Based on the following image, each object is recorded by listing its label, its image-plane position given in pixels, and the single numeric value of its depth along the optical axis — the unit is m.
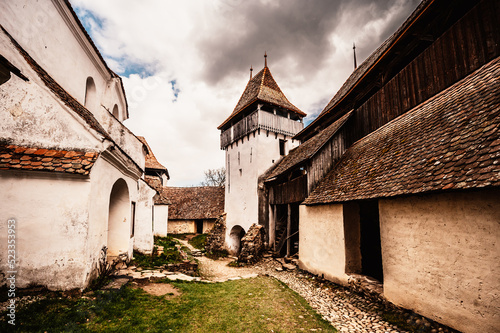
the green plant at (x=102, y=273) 5.55
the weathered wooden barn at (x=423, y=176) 4.27
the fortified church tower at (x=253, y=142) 17.45
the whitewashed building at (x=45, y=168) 4.87
